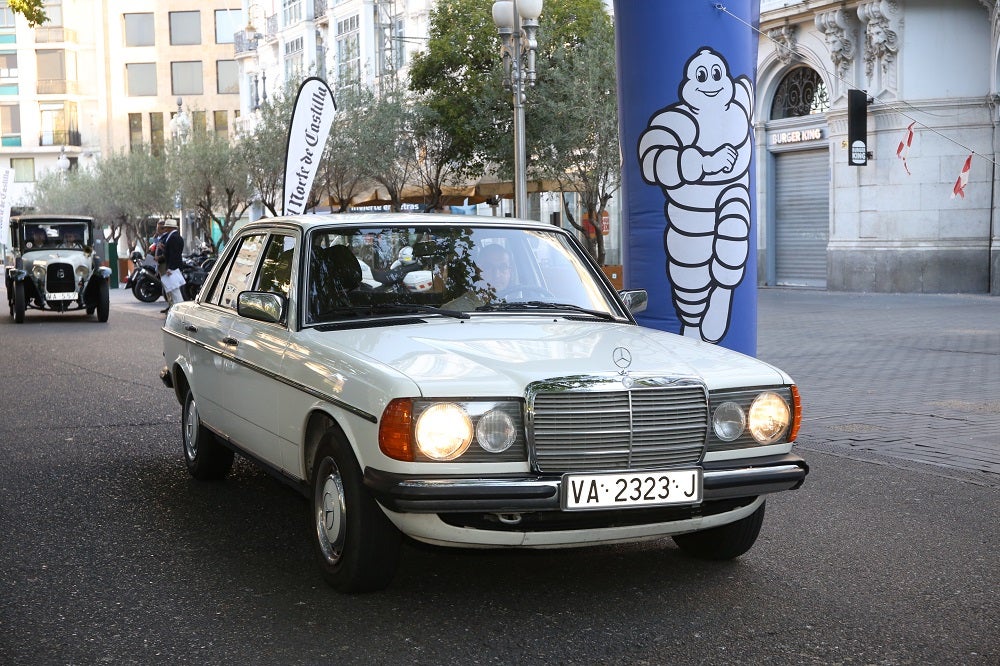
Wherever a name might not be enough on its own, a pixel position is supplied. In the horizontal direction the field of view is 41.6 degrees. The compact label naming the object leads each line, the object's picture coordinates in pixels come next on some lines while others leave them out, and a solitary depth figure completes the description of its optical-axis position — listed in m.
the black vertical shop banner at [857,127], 26.41
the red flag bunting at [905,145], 26.31
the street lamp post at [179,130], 53.28
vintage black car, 23.27
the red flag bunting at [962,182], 25.78
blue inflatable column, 8.37
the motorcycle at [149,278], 27.99
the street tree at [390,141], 36.41
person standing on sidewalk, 21.64
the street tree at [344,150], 36.91
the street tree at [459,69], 35.84
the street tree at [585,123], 28.09
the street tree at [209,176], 46.72
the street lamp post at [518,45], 18.98
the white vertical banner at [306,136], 17.75
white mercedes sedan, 4.45
